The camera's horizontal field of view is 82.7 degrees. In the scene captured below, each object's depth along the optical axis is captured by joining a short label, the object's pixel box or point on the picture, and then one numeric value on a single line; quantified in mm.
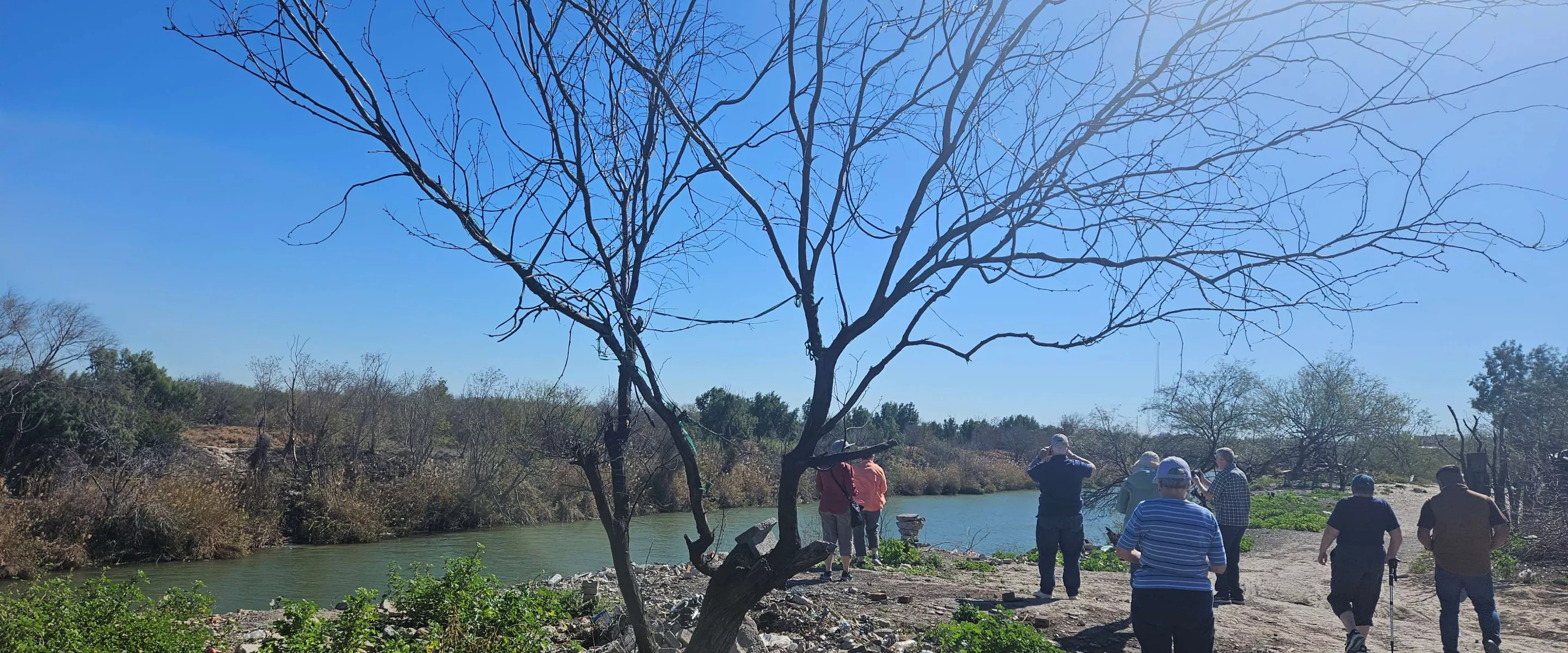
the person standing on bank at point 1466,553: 6922
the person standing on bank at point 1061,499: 8672
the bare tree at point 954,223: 3312
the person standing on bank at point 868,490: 11523
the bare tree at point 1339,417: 29328
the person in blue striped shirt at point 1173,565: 5059
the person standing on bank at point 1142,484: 8528
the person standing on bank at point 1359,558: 7055
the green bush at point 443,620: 4691
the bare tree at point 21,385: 20438
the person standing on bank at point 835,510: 10116
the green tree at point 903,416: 31933
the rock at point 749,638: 5812
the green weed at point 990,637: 5809
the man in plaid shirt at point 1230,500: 8844
